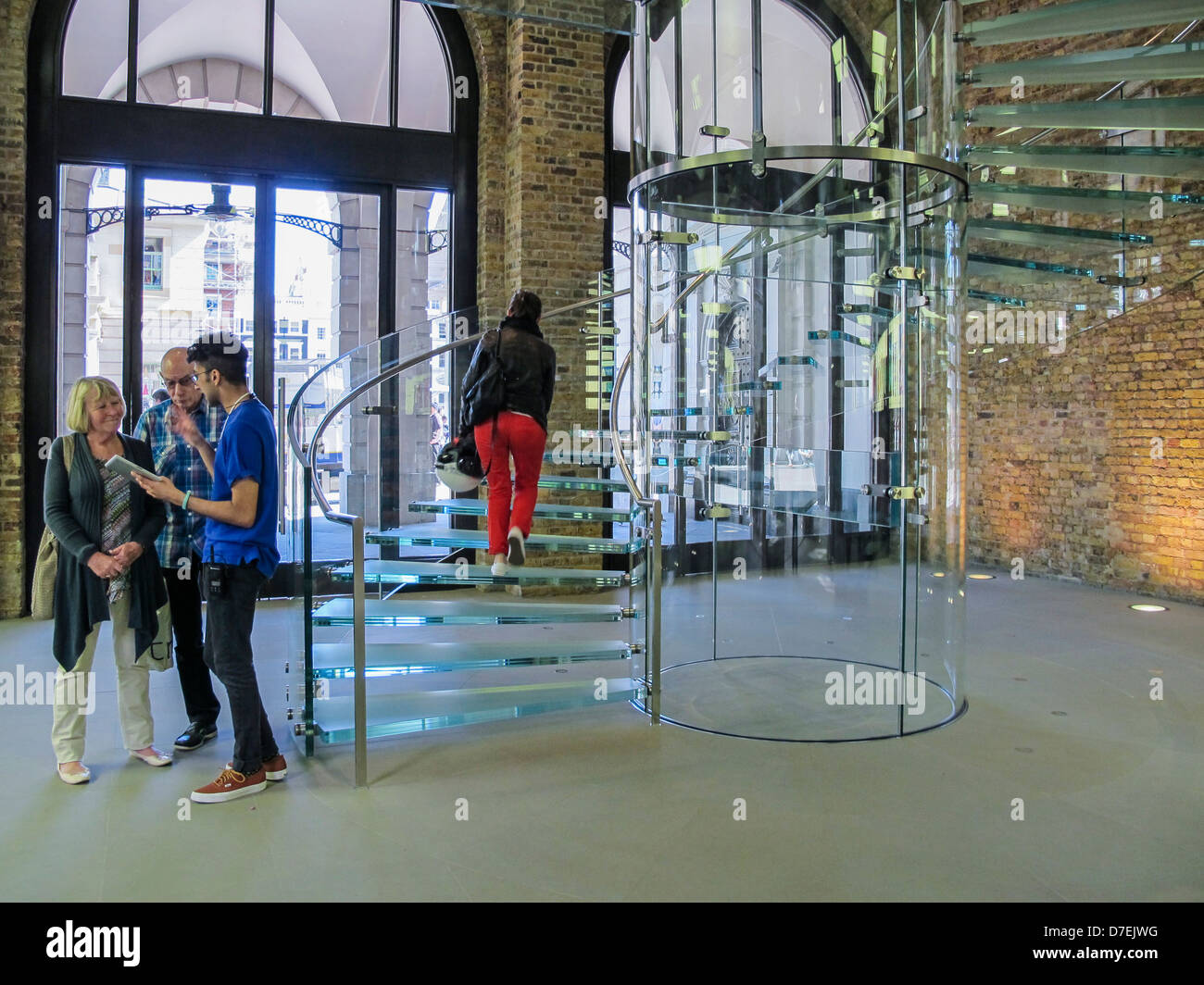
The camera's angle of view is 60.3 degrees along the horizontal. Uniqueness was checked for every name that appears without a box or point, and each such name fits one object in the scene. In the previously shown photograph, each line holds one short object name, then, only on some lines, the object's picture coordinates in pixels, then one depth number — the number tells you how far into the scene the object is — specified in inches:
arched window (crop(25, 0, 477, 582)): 265.4
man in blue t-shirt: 134.1
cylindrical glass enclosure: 167.8
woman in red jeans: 163.9
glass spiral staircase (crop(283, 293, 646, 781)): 157.6
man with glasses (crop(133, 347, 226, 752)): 155.2
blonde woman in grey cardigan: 141.1
